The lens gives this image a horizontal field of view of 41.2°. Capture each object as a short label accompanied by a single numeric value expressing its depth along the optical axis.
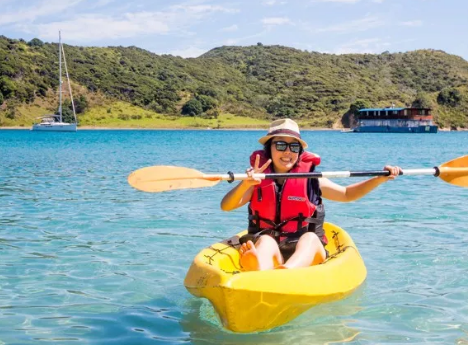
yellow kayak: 3.88
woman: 4.73
